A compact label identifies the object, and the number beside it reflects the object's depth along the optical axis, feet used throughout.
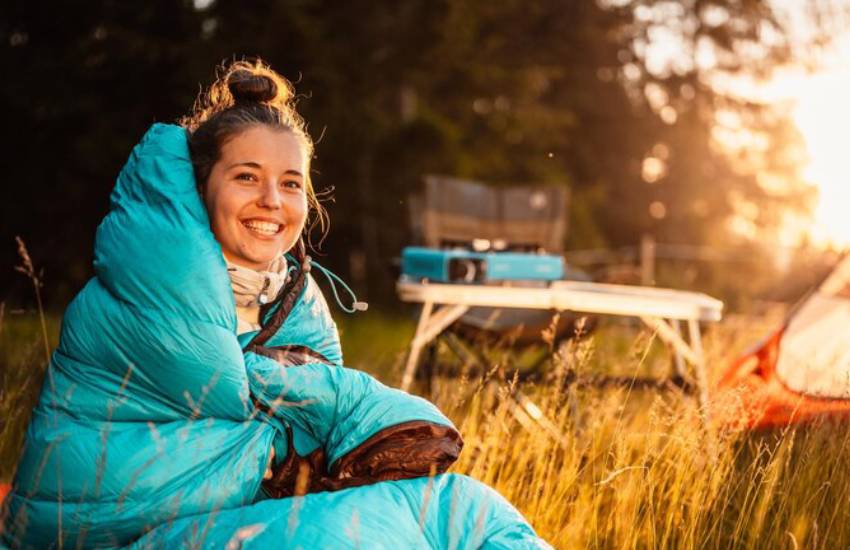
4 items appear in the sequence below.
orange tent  9.23
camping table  9.78
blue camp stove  10.69
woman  5.39
